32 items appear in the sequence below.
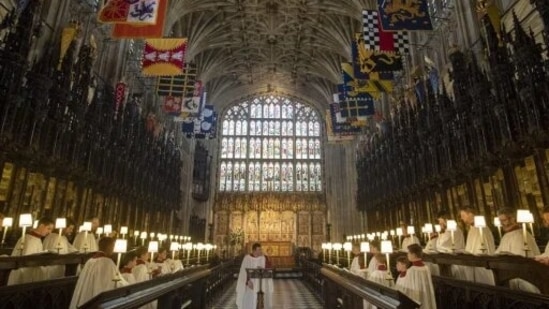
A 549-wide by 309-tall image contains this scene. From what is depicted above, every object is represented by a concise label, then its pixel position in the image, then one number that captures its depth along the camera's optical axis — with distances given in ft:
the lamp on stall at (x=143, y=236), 52.82
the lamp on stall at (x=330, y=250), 50.08
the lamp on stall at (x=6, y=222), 24.40
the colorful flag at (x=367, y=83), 48.24
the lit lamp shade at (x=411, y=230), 34.28
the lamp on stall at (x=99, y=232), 39.00
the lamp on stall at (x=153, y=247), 24.99
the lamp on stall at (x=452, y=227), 22.35
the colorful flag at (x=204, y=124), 79.15
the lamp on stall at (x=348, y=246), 33.90
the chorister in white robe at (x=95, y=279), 14.37
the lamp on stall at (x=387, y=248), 18.22
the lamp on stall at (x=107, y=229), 38.06
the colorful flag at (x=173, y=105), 61.11
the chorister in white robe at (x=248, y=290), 22.65
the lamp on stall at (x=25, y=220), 22.17
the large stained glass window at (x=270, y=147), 113.09
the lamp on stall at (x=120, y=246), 18.50
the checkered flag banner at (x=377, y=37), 42.50
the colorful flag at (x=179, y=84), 54.39
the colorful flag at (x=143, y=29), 33.65
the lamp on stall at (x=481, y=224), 19.61
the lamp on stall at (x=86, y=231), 29.09
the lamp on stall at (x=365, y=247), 22.97
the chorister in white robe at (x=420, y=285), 14.30
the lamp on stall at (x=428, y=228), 30.02
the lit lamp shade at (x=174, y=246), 31.96
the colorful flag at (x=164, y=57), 45.19
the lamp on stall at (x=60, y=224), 24.46
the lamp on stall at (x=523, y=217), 16.96
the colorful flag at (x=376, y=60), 43.32
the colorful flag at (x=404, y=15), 35.53
